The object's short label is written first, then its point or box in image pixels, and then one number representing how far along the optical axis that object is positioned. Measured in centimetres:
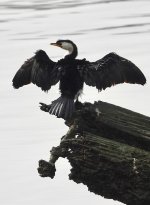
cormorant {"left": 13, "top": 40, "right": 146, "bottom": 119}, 1608
